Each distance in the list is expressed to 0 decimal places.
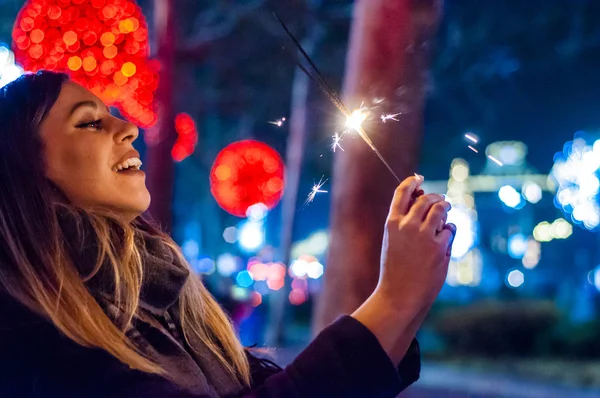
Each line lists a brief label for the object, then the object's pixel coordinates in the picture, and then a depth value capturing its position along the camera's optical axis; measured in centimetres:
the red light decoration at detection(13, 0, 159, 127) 360
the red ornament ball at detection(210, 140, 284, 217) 905
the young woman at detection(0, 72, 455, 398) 138
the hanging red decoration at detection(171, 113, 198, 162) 748
